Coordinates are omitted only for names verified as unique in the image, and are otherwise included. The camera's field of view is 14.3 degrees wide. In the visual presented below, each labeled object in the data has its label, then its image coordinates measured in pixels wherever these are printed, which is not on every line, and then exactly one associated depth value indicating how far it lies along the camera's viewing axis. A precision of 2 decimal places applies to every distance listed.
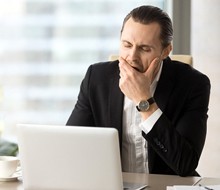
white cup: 3.13
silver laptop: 2.78
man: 3.32
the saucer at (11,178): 3.13
